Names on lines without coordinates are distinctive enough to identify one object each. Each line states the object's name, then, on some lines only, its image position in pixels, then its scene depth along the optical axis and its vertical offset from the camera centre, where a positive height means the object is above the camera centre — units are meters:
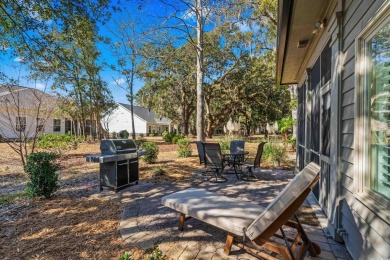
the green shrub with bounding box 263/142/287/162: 8.47 -0.86
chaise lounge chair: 1.92 -0.92
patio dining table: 6.49 -0.93
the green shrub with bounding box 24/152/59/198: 4.46 -0.89
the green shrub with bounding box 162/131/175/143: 19.94 -0.59
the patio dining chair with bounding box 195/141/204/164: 6.85 -0.63
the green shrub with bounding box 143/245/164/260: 2.14 -1.19
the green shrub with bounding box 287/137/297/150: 12.37 -0.66
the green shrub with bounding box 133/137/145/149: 10.13 -0.66
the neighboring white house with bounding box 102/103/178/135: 37.41 +1.34
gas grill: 5.03 -0.79
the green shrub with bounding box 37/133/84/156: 12.91 -0.80
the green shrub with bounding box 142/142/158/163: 8.85 -0.91
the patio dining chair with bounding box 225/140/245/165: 7.51 -0.56
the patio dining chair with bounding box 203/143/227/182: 6.00 -0.77
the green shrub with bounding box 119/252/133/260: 2.03 -1.13
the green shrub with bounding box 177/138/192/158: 10.75 -0.90
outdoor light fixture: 3.55 +1.65
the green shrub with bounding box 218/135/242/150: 10.23 -0.65
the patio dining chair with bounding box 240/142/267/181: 6.22 -0.98
